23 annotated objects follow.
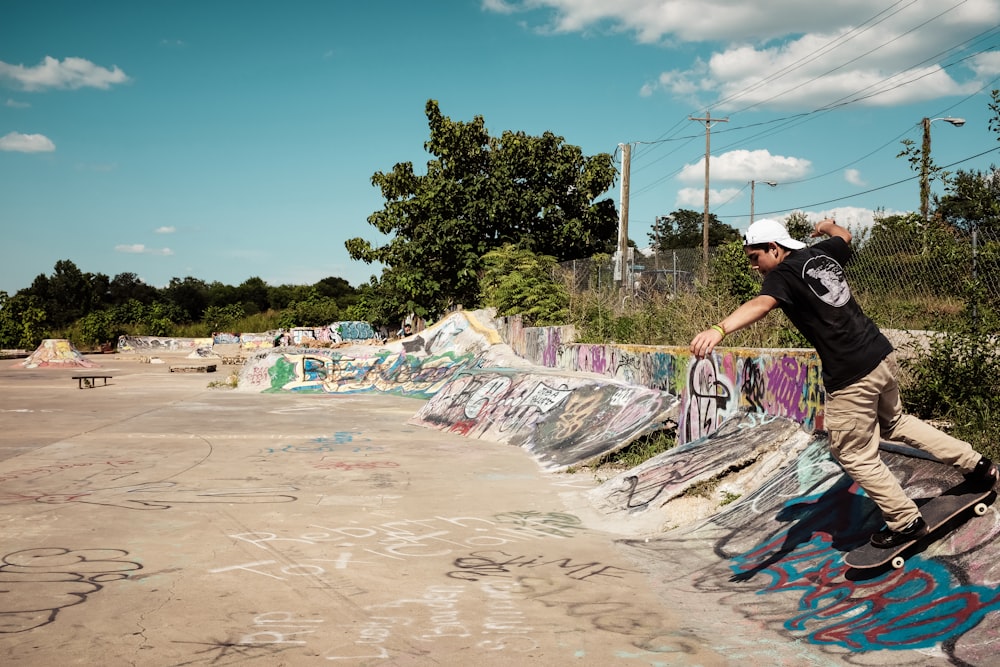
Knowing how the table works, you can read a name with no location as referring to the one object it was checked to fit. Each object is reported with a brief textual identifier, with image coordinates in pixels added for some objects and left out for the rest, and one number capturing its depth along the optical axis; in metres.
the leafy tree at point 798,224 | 28.03
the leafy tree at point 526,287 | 18.45
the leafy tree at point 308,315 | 66.00
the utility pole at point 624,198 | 20.25
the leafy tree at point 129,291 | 99.19
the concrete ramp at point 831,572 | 3.55
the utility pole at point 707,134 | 33.00
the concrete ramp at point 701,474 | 6.36
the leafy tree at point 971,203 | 6.68
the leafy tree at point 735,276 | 12.81
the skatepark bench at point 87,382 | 22.86
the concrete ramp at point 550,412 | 9.68
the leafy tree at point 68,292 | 80.25
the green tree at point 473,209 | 29.25
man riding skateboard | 3.84
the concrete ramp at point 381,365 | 21.59
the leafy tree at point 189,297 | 98.69
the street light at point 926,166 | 6.96
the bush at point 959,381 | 6.14
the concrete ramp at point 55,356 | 35.75
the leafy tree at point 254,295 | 102.12
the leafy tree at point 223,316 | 73.31
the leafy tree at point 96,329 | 61.19
